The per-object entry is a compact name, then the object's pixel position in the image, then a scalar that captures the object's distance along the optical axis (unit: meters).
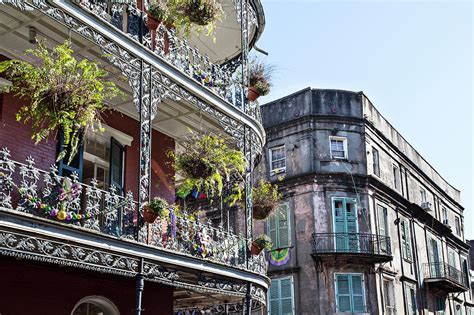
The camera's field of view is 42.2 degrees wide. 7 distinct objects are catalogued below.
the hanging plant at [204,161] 10.73
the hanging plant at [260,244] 11.33
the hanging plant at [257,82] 12.92
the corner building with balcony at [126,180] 8.15
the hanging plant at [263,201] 13.14
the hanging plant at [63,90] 8.13
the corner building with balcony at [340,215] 21.17
